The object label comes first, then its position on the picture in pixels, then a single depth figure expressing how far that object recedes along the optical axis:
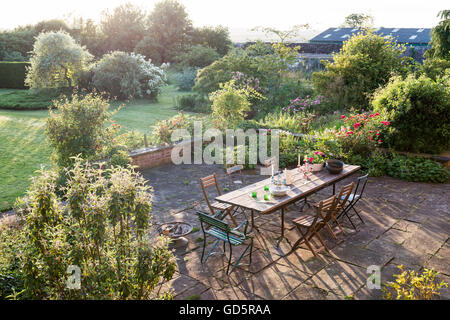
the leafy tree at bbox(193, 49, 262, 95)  16.45
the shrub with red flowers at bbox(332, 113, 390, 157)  8.81
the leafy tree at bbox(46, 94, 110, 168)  7.36
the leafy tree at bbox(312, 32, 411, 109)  12.08
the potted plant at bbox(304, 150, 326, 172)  6.61
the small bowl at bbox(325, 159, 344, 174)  6.45
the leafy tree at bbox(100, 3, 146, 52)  34.31
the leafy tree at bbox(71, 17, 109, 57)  32.28
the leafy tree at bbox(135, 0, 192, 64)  32.38
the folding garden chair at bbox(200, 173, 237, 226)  5.89
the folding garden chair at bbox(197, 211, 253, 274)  4.68
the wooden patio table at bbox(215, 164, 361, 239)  5.25
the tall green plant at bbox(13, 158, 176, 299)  3.27
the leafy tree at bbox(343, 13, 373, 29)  60.03
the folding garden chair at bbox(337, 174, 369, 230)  5.94
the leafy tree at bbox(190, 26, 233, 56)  33.25
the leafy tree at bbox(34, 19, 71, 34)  33.25
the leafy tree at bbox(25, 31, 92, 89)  19.02
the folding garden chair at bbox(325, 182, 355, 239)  5.43
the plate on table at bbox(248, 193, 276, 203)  5.37
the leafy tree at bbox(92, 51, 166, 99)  20.19
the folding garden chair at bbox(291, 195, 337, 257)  5.07
